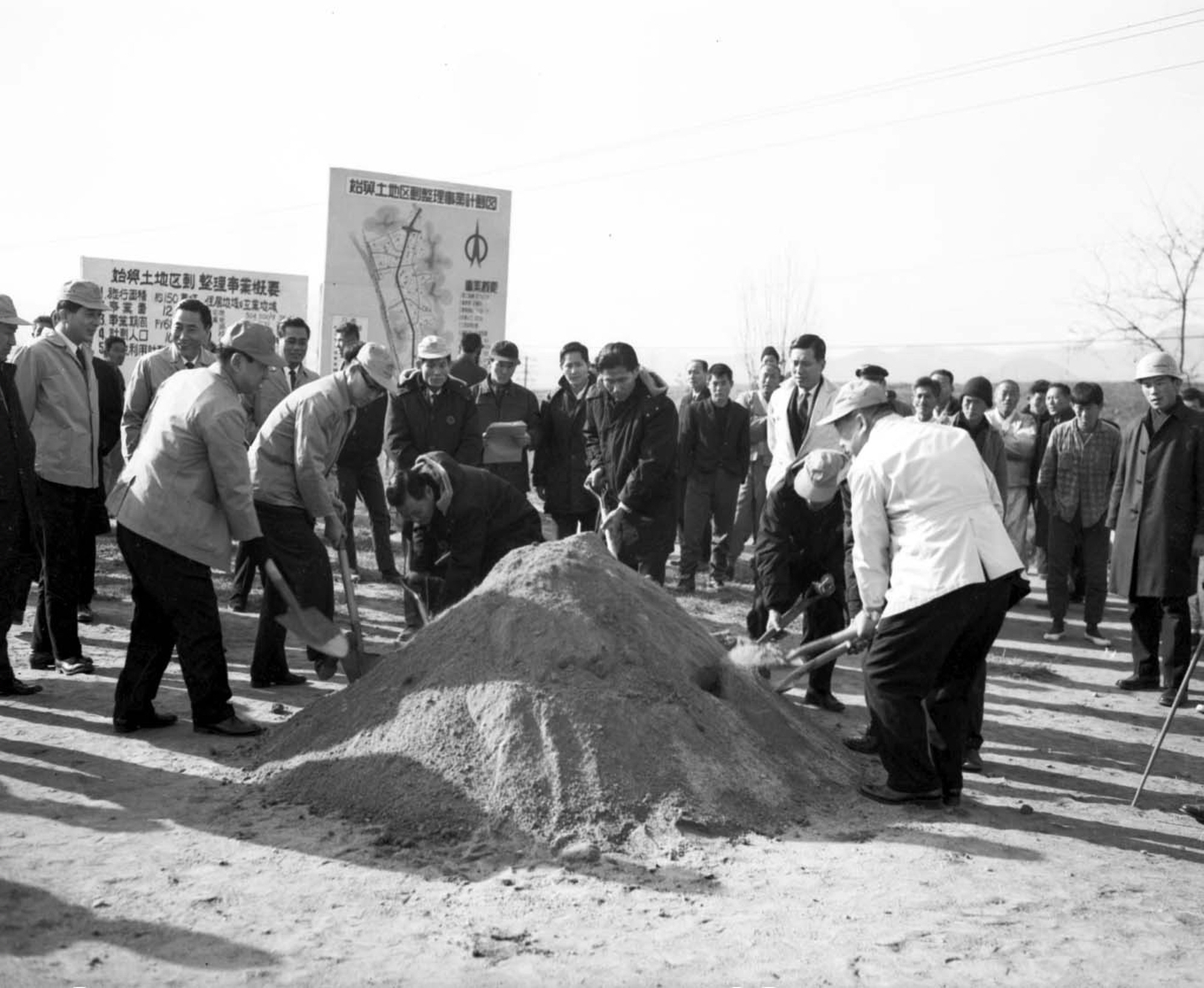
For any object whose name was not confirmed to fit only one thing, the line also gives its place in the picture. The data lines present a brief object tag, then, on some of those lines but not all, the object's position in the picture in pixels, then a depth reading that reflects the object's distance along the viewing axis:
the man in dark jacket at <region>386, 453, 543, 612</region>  6.54
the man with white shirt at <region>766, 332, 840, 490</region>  7.23
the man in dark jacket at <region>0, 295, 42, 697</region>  5.92
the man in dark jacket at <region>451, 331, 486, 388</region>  10.62
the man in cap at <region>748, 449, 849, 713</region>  6.63
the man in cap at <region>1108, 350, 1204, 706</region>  7.62
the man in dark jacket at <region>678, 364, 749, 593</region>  10.82
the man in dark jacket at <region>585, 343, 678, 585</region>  8.16
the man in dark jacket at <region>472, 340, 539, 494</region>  9.88
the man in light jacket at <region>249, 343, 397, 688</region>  6.41
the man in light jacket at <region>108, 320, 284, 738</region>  5.57
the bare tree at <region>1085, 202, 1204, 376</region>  20.19
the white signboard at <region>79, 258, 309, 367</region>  16.17
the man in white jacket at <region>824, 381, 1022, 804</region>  4.92
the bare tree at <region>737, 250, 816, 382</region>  22.50
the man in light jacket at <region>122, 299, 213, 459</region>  7.80
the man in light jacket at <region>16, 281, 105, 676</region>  6.77
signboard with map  12.77
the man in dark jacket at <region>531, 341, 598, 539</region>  9.73
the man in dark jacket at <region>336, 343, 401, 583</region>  9.59
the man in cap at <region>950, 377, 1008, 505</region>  9.09
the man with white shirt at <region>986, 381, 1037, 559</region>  10.98
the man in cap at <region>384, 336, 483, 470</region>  8.75
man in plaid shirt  9.41
